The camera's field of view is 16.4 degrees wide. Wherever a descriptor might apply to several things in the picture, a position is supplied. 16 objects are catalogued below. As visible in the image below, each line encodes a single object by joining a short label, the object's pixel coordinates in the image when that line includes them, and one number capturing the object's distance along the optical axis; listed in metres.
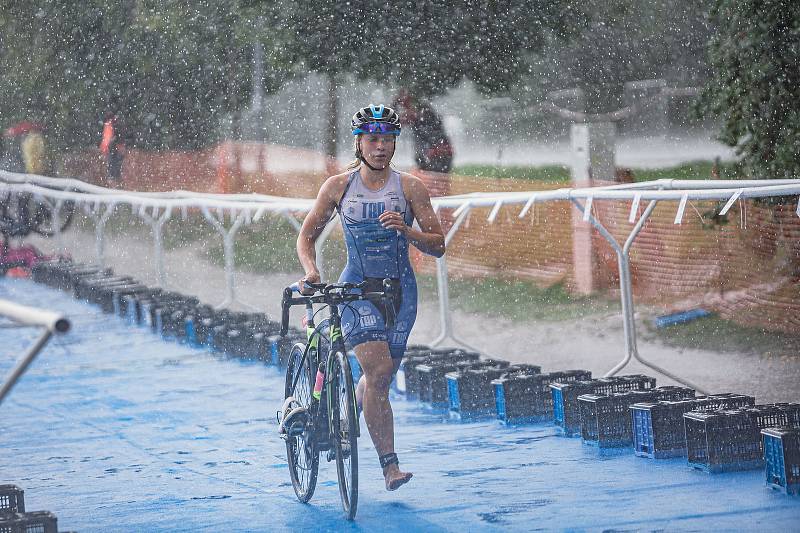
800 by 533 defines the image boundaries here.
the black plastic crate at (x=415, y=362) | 21.43
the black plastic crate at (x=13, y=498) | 12.68
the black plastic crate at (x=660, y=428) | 15.52
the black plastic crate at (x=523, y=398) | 18.72
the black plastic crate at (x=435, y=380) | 20.48
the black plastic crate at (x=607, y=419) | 16.40
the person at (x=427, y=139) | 55.42
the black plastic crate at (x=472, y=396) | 19.50
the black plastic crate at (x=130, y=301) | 34.35
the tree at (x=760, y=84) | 27.52
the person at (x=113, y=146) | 80.50
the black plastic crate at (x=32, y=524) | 11.66
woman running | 13.58
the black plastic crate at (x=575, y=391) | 17.51
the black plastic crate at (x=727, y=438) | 14.67
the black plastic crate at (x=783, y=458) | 13.38
